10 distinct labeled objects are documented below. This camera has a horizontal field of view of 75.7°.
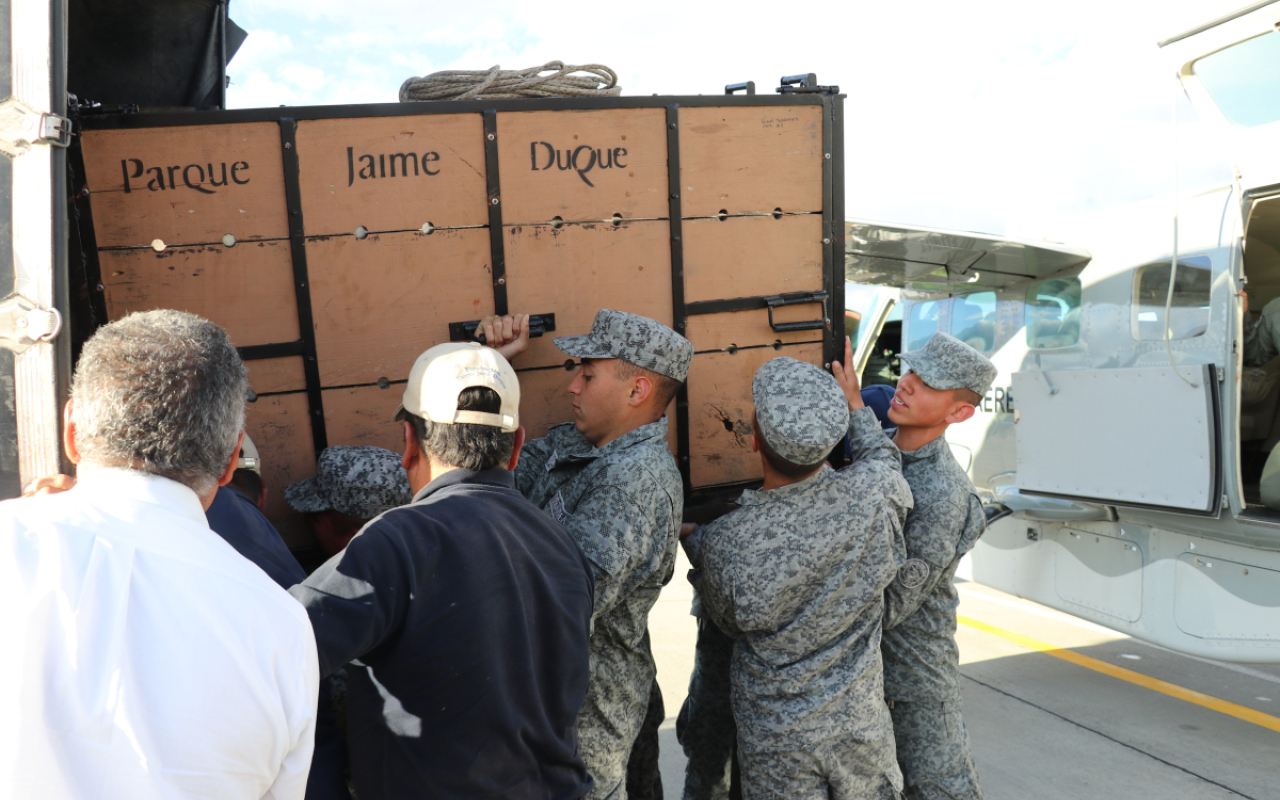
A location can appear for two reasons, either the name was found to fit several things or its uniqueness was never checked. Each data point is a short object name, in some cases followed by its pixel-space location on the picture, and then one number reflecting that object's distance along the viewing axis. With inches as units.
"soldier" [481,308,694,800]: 81.1
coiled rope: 88.5
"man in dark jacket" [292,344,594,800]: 53.5
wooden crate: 81.4
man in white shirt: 33.7
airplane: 157.1
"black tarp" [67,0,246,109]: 97.7
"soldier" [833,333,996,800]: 108.4
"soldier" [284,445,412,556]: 82.0
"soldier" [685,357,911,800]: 89.0
